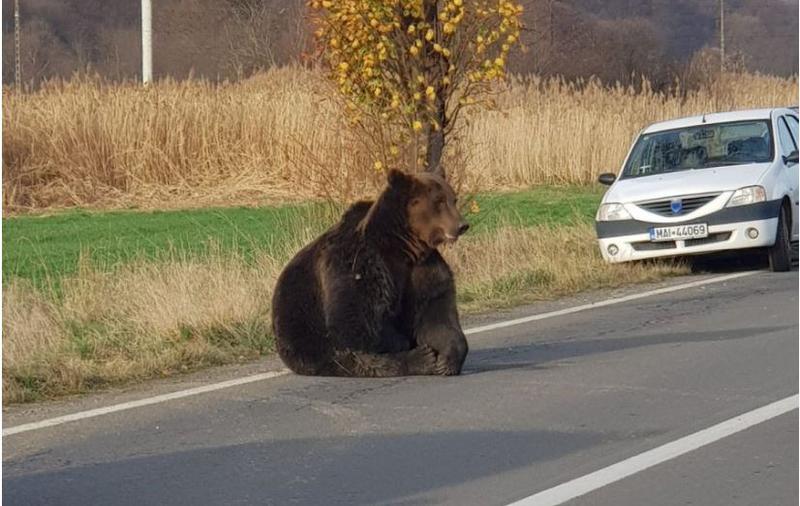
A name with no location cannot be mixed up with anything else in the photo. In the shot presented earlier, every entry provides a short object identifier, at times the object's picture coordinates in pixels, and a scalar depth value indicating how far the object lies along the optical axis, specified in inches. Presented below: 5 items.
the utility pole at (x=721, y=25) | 2513.5
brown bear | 358.0
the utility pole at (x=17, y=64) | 1200.2
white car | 616.1
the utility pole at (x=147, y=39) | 1423.5
